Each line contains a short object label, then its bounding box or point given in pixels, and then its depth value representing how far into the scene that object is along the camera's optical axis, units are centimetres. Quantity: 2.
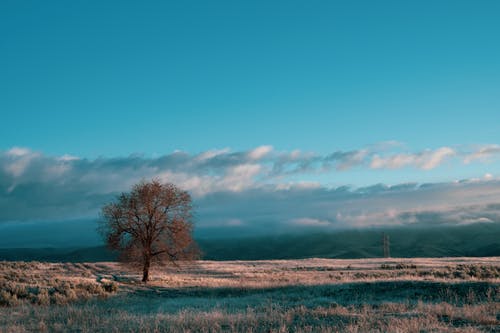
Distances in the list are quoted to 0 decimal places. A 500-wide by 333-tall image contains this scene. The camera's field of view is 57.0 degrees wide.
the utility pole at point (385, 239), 9352
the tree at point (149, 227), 3750
